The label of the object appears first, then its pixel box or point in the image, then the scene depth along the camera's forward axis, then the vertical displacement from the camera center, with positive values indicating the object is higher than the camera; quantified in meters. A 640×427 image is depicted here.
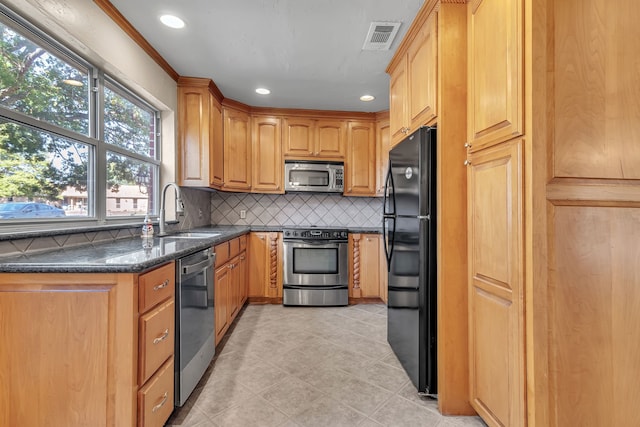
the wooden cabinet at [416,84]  1.71 +0.91
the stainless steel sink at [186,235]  2.27 -0.17
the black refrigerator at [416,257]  1.69 -0.28
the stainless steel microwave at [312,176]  3.67 +0.50
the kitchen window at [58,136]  1.35 +0.47
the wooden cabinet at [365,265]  3.54 -0.64
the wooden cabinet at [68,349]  1.11 -0.52
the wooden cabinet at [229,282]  2.30 -0.63
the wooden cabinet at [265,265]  3.47 -0.61
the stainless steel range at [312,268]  3.41 -0.65
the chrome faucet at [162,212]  2.19 +0.02
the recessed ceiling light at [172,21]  1.90 +1.32
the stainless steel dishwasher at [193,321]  1.56 -0.65
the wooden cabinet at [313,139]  3.71 +1.00
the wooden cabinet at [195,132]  2.88 +0.85
